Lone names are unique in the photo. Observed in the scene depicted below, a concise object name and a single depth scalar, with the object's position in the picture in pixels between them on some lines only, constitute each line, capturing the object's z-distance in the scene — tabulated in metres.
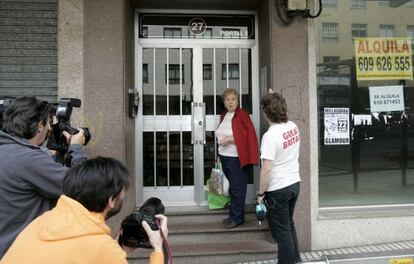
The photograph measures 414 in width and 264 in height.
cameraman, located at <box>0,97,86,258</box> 2.16
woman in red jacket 5.15
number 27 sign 5.75
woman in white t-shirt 3.86
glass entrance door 5.70
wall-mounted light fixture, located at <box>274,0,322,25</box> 4.97
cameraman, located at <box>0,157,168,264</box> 1.49
